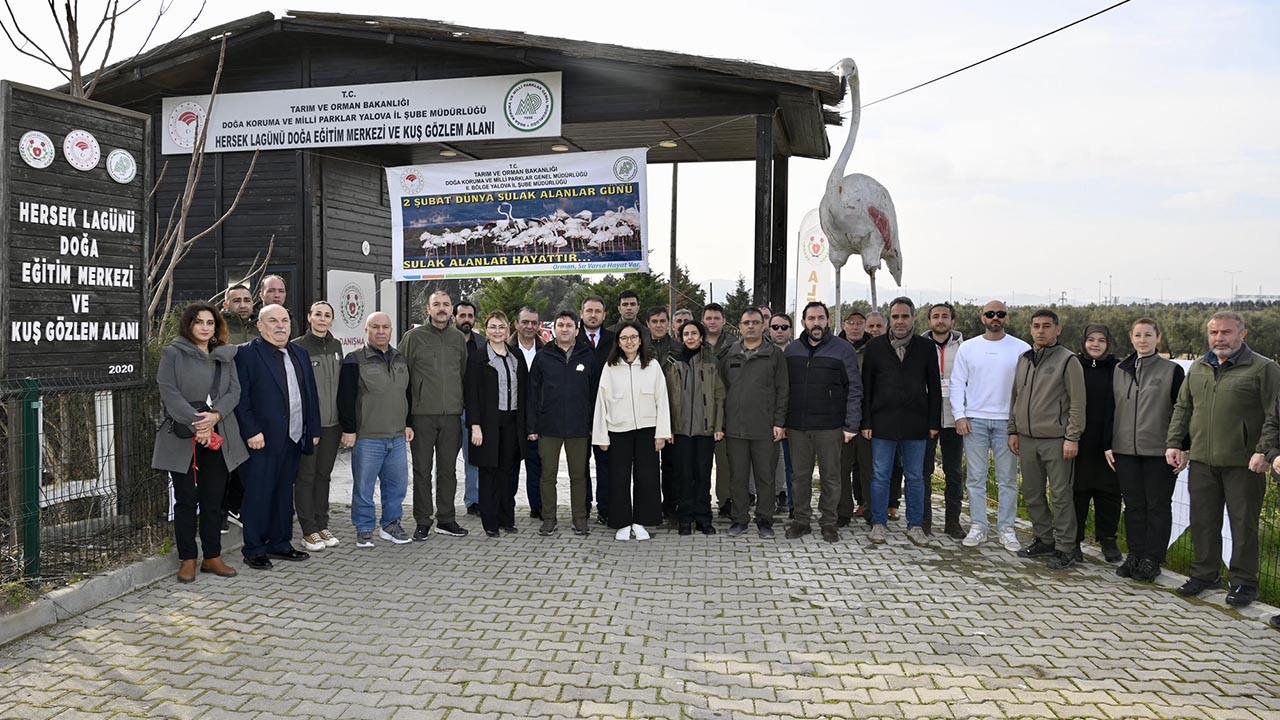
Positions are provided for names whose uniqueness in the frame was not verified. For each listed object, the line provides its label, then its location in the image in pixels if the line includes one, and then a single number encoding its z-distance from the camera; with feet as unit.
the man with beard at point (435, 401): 21.74
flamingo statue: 31.07
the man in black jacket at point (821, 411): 21.90
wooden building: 29.50
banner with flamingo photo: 30.53
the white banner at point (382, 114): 31.27
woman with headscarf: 19.62
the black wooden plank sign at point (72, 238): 16.14
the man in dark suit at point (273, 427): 18.62
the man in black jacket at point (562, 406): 22.08
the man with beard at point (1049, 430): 19.51
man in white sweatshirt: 21.13
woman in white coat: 21.93
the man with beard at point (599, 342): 22.90
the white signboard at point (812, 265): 44.37
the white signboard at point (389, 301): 41.09
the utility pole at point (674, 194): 68.39
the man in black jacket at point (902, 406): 21.61
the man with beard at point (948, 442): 22.36
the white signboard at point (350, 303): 37.42
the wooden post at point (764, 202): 29.37
